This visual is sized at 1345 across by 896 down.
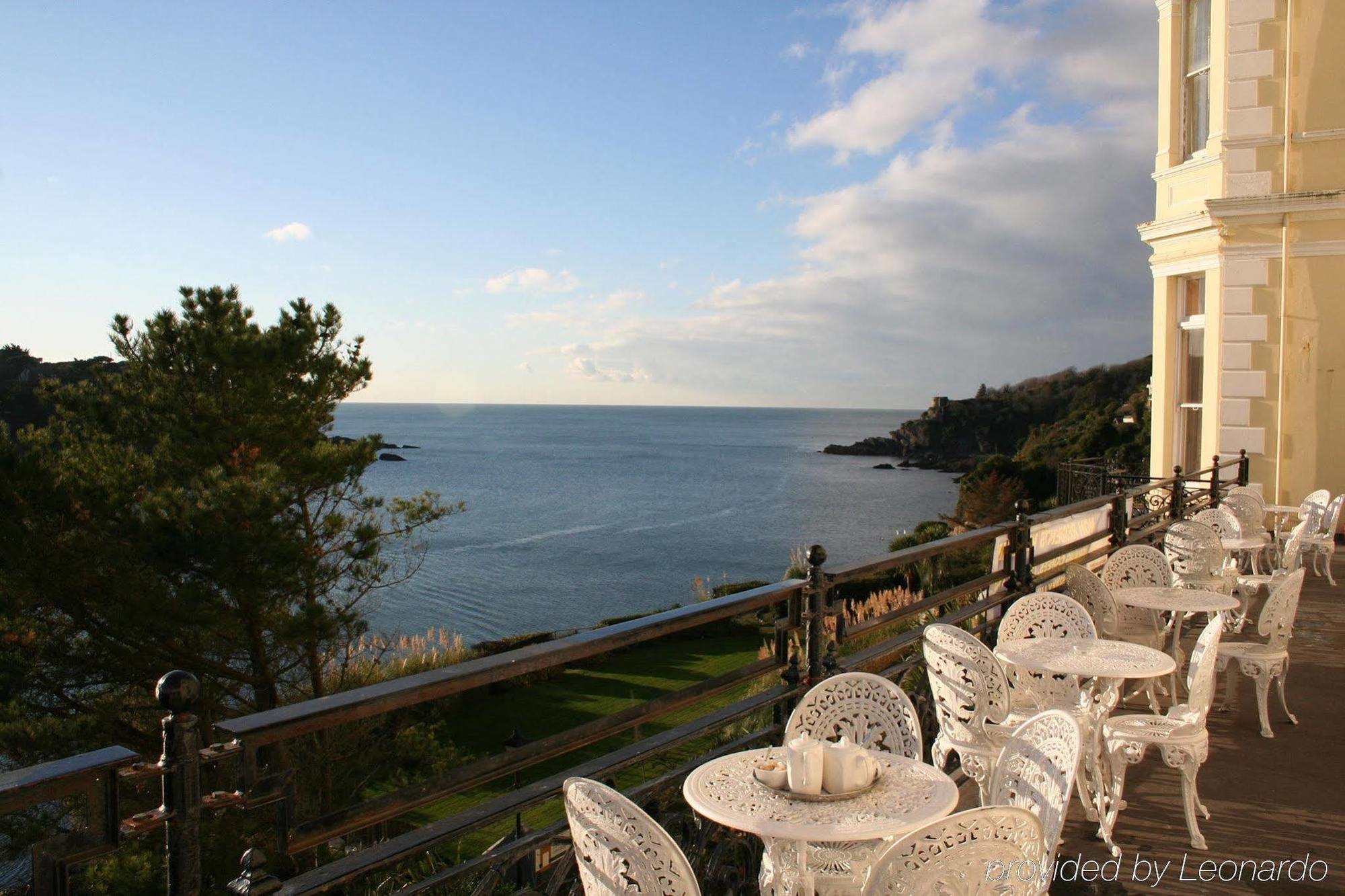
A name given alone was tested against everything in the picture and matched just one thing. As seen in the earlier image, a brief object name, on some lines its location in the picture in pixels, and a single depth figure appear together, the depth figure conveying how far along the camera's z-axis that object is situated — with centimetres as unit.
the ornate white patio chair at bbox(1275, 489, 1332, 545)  997
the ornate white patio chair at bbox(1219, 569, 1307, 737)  540
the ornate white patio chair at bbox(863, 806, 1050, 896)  198
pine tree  1191
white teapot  275
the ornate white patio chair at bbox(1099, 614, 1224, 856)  398
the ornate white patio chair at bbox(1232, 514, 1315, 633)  797
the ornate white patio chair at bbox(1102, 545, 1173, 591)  662
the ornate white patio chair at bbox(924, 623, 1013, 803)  396
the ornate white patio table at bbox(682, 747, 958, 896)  252
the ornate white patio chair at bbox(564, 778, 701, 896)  209
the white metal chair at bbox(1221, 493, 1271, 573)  990
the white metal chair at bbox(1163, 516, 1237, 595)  778
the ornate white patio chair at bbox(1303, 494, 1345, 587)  971
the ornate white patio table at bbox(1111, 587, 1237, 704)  593
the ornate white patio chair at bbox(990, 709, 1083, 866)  258
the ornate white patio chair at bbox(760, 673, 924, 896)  343
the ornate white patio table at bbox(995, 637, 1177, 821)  407
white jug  273
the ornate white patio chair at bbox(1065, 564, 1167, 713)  597
